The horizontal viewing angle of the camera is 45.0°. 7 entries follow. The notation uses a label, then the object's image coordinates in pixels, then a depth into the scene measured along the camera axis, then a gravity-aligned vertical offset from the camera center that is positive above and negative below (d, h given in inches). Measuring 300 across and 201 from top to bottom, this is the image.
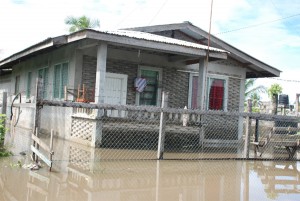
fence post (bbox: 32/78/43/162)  305.0 -11.6
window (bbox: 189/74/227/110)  654.7 +23.7
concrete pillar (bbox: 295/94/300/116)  612.0 +3.9
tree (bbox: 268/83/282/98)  1475.1 +81.9
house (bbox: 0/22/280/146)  492.1 +52.4
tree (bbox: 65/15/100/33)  1193.4 +251.4
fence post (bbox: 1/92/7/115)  495.8 -13.7
